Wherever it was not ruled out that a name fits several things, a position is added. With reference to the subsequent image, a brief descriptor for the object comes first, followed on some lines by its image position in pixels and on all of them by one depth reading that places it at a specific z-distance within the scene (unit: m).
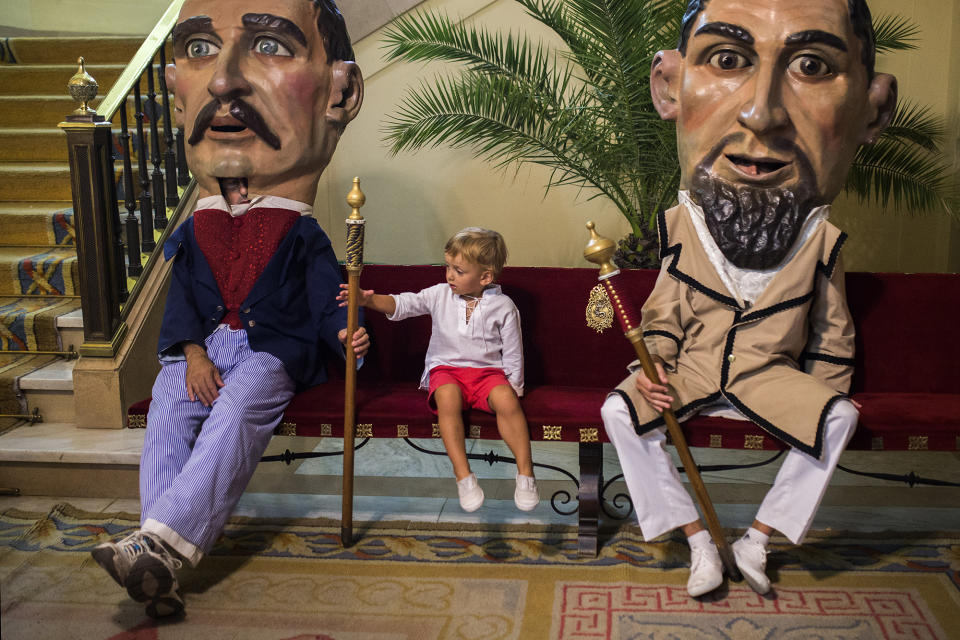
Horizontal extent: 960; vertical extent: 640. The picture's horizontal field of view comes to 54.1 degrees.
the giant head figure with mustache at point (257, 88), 3.63
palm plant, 4.79
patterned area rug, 2.89
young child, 3.37
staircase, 4.33
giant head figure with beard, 3.27
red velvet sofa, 3.32
